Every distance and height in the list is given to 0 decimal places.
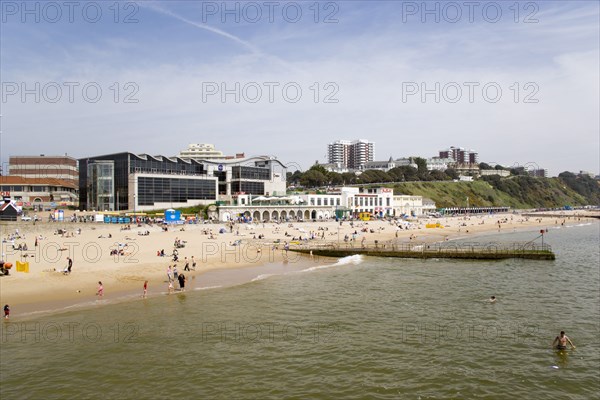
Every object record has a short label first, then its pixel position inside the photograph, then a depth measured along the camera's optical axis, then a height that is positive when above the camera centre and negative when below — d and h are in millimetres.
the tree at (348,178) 159375 +9720
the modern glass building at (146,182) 82562 +4768
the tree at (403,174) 178262 +12745
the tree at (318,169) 157225 +13303
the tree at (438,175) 189250 +12561
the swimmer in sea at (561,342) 19520 -6477
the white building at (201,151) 176375 +23106
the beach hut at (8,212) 56628 -669
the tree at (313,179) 146625 +8949
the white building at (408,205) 113250 -435
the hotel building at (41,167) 108500 +10492
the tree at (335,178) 154375 +9421
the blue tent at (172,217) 69750 -1881
